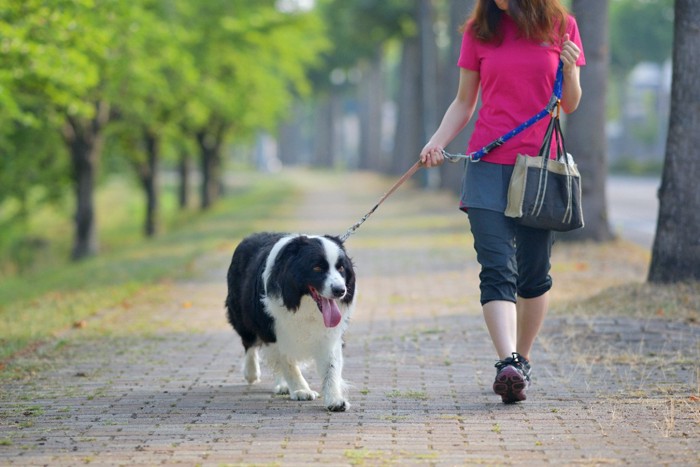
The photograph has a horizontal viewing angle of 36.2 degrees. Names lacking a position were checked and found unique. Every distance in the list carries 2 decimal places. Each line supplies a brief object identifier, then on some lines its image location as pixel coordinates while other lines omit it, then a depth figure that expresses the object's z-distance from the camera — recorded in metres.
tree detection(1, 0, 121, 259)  14.09
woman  5.98
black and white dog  6.02
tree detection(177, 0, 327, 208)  28.34
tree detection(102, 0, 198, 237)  21.31
